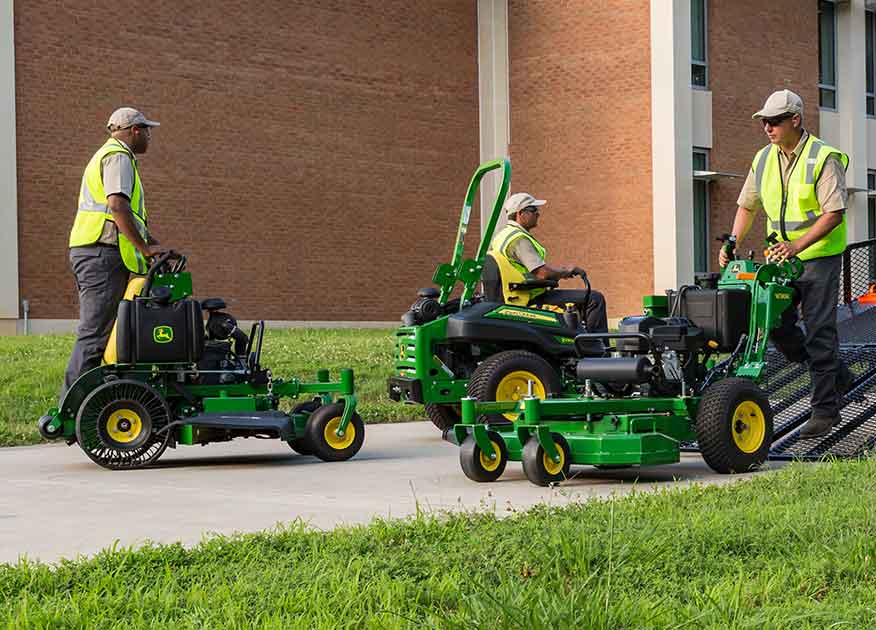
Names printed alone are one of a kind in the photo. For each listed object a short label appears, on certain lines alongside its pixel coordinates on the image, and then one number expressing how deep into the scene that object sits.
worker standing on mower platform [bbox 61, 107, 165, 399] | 8.99
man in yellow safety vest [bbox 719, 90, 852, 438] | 8.59
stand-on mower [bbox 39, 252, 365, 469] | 8.62
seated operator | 10.96
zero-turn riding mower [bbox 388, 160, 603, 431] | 9.74
